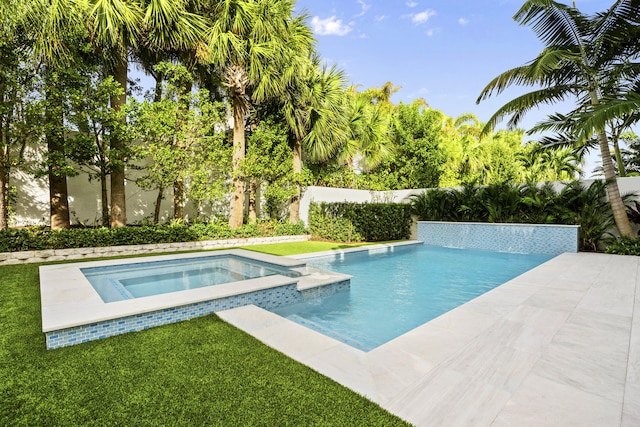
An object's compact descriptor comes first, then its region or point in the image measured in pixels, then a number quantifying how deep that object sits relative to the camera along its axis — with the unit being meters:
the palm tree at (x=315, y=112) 12.61
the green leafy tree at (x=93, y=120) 8.40
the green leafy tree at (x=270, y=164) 12.21
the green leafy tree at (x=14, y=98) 7.17
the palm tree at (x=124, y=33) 8.08
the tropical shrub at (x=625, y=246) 8.57
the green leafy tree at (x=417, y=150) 17.33
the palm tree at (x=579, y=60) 8.48
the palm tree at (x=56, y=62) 6.99
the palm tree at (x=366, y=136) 15.10
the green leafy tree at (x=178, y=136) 9.31
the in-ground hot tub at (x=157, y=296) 3.41
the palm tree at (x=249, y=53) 9.86
